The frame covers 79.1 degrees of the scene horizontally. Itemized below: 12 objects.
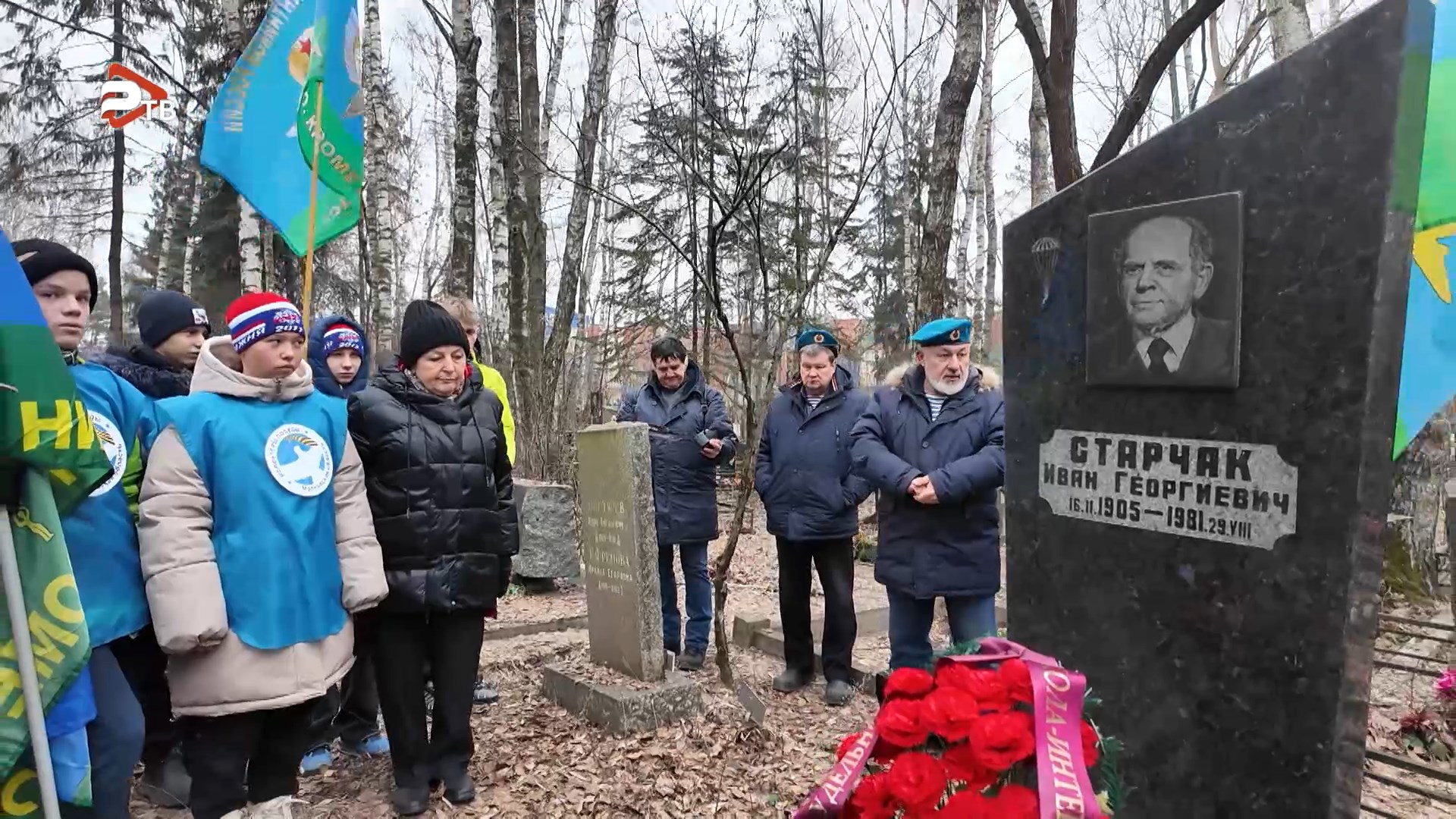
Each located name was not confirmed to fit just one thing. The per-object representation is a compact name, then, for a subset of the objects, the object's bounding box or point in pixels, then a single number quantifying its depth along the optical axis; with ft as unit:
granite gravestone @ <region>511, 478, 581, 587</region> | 22.06
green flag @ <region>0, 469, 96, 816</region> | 6.44
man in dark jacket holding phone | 16.24
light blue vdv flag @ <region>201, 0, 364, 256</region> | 15.89
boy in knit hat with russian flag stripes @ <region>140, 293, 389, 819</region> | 8.21
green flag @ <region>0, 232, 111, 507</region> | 6.26
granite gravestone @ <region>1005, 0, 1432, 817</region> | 6.86
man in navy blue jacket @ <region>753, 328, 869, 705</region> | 14.96
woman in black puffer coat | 10.25
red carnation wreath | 5.03
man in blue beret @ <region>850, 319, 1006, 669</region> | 12.39
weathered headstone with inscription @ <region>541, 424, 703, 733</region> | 12.92
